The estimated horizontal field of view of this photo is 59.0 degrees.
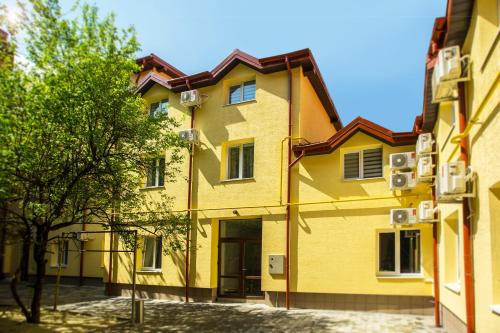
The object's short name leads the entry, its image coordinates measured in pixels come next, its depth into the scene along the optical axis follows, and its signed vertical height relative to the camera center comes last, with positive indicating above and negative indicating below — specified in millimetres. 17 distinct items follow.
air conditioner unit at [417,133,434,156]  10953 +2146
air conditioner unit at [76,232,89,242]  20948 -603
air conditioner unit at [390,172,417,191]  11766 +1299
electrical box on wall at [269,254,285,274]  13755 -1134
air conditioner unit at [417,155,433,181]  10797 +1534
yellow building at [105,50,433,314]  12703 +779
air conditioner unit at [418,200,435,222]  10938 +475
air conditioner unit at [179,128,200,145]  15734 +3204
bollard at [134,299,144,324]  11352 -2236
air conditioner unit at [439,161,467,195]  6898 +820
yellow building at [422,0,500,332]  6062 +1349
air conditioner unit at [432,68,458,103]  7281 +2387
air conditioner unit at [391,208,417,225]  11695 +362
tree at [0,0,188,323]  9688 +2338
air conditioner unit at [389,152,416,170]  12023 +1861
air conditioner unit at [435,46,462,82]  7035 +2648
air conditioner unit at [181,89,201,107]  16156 +4653
